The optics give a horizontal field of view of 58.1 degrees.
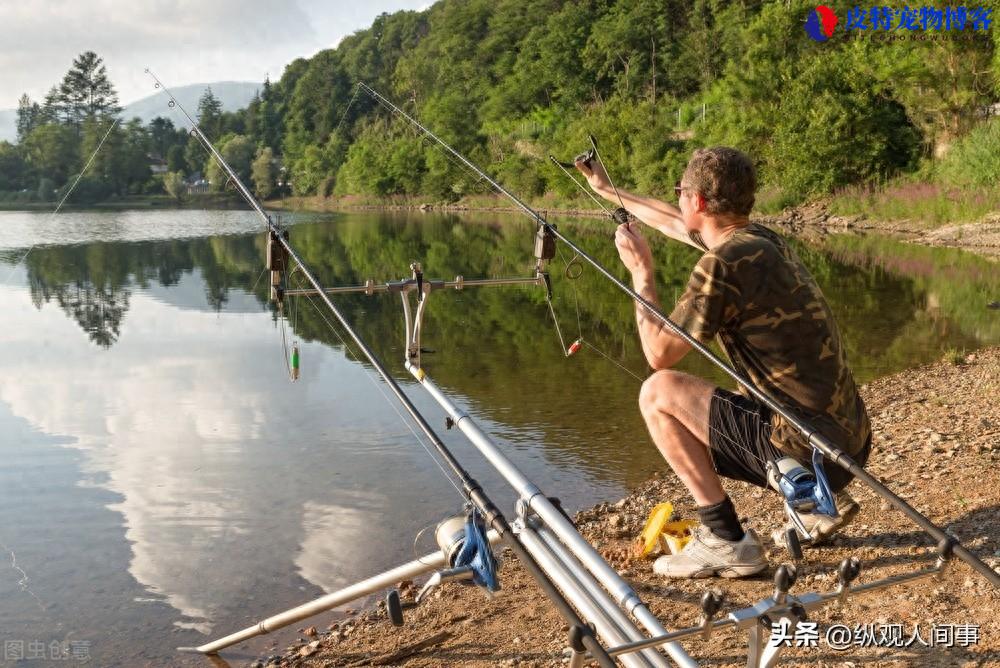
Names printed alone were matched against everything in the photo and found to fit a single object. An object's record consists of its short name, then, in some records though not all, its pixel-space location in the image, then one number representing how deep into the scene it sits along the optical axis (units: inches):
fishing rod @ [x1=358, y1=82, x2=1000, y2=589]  85.4
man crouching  128.8
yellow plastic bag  170.4
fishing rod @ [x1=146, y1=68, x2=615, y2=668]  69.1
